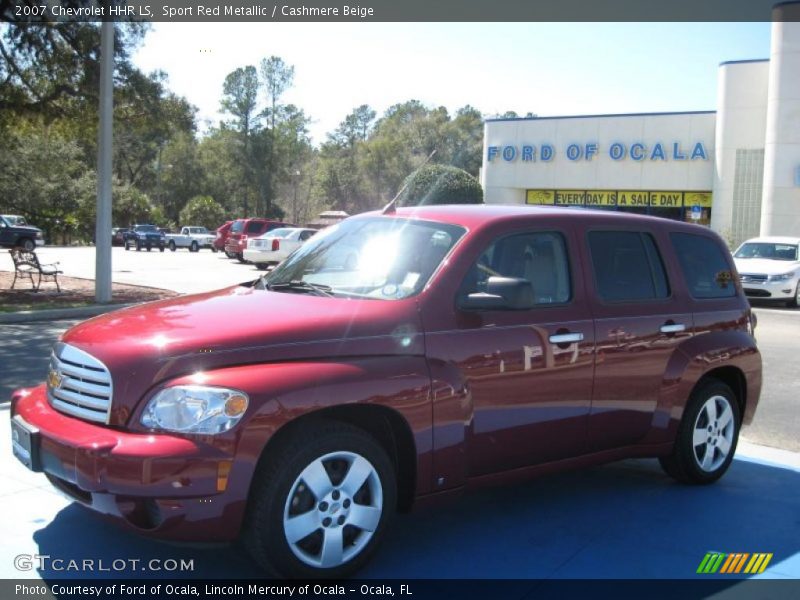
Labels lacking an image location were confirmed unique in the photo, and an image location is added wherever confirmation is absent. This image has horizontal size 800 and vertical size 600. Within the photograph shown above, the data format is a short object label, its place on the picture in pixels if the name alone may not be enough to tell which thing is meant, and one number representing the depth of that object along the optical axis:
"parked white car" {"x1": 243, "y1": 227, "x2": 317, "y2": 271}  27.34
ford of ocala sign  33.72
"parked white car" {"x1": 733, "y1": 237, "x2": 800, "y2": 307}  19.17
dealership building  30.33
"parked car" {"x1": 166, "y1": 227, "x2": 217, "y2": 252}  45.94
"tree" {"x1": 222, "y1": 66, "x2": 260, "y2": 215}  68.06
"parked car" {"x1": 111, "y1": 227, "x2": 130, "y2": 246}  47.80
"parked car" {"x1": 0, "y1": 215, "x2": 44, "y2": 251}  39.28
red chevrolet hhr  3.58
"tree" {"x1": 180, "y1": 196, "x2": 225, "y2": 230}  63.97
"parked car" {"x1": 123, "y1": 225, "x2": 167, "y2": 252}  43.41
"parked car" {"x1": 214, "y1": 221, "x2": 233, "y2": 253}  38.03
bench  16.92
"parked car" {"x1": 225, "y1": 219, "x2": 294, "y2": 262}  32.22
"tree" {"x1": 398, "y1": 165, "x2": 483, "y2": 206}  32.09
